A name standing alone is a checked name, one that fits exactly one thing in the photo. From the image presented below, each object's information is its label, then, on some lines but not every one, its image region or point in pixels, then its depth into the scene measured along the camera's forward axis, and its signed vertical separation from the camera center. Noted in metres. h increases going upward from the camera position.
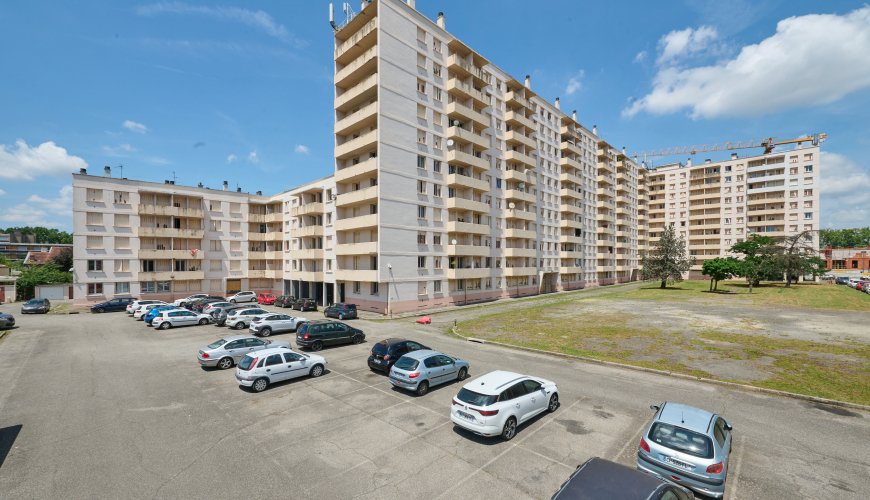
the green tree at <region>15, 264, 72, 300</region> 53.75 -4.14
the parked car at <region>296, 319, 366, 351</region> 22.06 -5.41
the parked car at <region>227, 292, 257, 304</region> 46.50 -6.06
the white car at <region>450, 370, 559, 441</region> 10.68 -4.85
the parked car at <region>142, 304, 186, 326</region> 31.72 -5.73
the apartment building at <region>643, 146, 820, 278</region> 82.75 +12.96
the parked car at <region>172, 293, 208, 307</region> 41.72 -5.92
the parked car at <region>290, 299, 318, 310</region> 40.81 -6.21
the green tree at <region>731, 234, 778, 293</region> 60.72 -1.45
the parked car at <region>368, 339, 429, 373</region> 17.39 -5.12
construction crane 103.44 +32.36
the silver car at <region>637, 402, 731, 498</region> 8.02 -4.75
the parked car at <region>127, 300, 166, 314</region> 37.75 -5.78
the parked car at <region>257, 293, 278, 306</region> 46.88 -6.36
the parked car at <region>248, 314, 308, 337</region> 26.72 -5.63
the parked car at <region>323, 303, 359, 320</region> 34.53 -5.95
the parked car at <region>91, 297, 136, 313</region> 40.91 -6.28
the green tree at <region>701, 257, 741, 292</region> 57.25 -3.05
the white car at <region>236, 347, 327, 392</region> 15.20 -5.21
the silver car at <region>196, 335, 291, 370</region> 18.08 -5.21
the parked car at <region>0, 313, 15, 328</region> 30.09 -5.87
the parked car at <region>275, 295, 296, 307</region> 42.84 -6.08
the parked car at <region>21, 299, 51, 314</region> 40.90 -6.36
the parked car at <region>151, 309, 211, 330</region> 29.75 -5.81
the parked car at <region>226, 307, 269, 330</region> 29.53 -5.51
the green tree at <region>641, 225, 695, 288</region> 61.50 -1.86
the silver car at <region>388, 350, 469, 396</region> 14.63 -5.13
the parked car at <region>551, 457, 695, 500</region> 6.11 -4.17
